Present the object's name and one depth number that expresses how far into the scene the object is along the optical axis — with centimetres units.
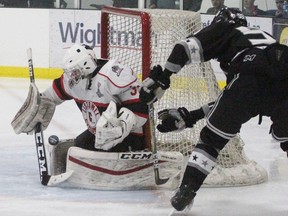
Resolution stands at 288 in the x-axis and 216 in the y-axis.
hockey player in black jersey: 663
